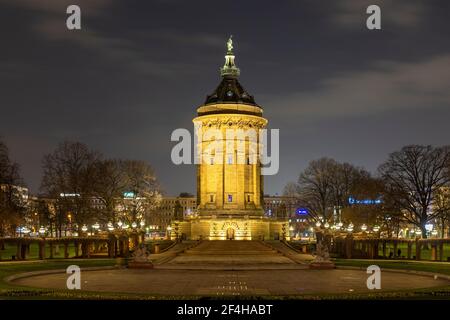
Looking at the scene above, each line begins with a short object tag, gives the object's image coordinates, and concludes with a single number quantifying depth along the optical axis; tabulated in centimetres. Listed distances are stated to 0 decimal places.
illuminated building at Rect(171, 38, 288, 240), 12838
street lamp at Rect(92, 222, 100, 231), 11064
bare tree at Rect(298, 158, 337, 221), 13288
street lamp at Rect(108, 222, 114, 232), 10147
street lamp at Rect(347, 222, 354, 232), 10573
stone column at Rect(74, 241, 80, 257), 8762
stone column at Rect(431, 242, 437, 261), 7601
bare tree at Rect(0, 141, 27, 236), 9175
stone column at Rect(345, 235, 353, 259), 8581
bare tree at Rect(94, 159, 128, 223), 10892
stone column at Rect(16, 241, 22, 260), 7720
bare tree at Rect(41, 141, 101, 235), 10388
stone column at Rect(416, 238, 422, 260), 7862
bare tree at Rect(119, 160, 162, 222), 12125
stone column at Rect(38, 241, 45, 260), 7900
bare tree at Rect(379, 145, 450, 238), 10369
